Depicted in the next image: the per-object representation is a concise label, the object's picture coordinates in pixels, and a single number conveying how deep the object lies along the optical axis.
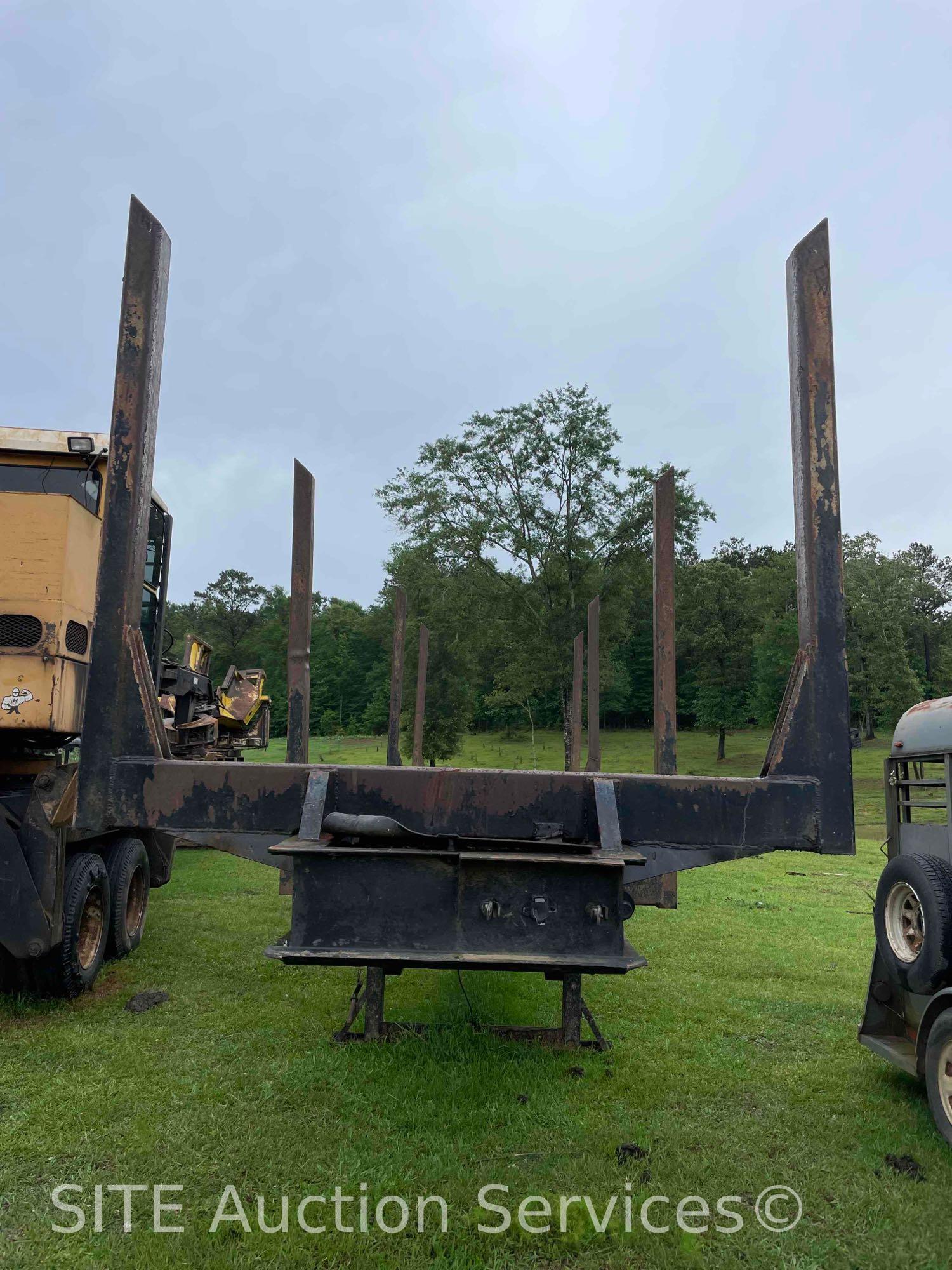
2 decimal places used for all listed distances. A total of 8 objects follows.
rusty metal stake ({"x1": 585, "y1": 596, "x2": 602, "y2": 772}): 5.62
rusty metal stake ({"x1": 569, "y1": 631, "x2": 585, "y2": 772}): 6.55
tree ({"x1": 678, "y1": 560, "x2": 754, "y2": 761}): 36.72
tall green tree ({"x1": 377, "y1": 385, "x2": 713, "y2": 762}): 26.53
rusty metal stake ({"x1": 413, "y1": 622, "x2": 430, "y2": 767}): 6.50
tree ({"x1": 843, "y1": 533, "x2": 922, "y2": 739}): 33.59
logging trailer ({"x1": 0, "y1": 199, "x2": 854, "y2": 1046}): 2.30
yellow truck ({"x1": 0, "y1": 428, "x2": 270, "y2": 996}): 4.46
